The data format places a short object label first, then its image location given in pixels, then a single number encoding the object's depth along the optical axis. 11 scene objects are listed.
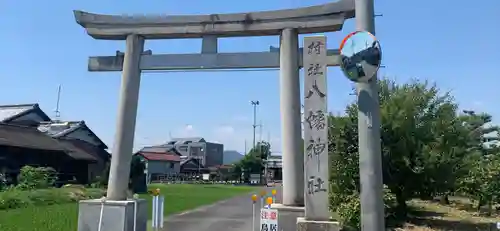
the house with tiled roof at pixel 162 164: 60.00
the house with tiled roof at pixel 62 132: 31.39
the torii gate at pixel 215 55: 8.33
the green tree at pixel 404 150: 13.20
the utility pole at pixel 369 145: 4.12
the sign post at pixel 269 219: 7.85
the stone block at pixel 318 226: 6.67
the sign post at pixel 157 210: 9.34
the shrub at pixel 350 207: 11.50
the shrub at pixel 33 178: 21.91
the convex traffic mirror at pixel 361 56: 4.27
